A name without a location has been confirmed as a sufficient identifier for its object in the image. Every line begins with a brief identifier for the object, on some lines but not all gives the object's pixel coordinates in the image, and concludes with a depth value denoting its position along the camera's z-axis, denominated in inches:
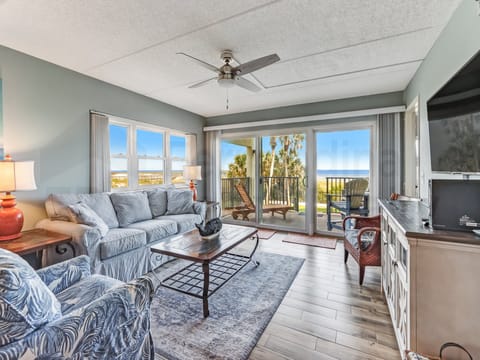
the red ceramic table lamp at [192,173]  175.2
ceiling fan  81.5
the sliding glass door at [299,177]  160.1
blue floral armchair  34.1
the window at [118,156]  142.3
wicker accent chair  93.8
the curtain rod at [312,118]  143.3
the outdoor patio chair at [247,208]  189.9
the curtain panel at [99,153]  125.3
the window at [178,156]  183.8
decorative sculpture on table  99.3
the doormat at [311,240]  149.9
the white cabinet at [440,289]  43.8
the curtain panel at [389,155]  142.9
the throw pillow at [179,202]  148.7
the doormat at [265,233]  166.7
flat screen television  49.8
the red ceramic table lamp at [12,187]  82.4
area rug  63.2
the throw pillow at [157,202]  143.3
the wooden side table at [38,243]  77.7
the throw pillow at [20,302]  33.3
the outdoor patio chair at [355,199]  158.4
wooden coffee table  81.4
